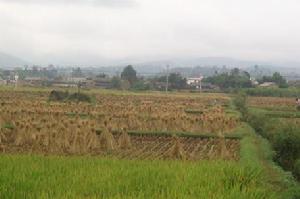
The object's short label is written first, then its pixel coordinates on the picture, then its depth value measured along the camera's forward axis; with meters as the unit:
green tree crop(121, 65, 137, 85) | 112.56
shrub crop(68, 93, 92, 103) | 57.18
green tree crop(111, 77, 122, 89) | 101.88
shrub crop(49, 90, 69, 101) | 57.61
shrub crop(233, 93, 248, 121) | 44.28
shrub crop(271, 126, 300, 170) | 21.16
